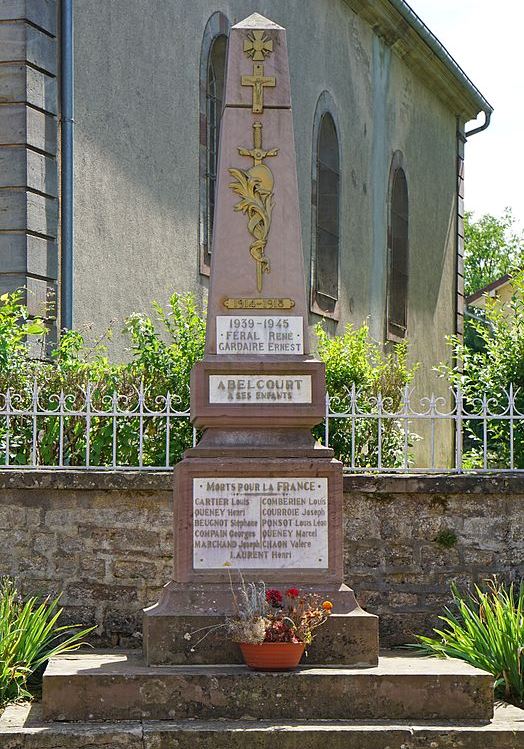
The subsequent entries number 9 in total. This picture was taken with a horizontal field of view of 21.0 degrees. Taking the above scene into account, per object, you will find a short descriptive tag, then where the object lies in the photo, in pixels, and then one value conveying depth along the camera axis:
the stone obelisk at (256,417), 7.85
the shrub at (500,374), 10.20
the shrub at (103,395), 9.98
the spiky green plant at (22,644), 7.82
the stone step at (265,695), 7.24
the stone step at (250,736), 6.93
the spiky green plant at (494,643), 7.90
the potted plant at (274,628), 7.36
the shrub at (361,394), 10.41
